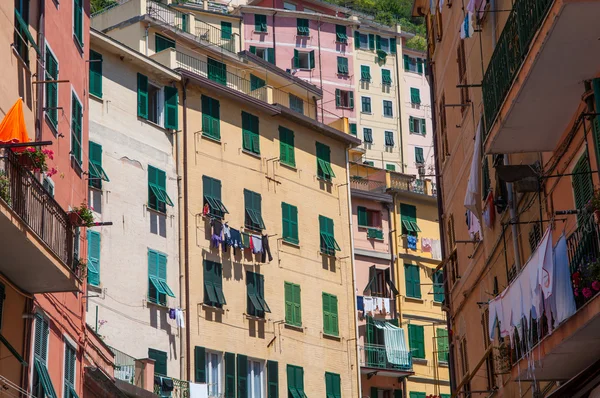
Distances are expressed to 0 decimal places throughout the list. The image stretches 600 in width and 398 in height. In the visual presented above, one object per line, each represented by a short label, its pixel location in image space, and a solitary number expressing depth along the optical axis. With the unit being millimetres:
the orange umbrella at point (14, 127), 22391
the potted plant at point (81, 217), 25844
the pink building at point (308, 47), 89812
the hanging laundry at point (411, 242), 61406
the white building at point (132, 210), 42656
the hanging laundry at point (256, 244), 49000
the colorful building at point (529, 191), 18375
